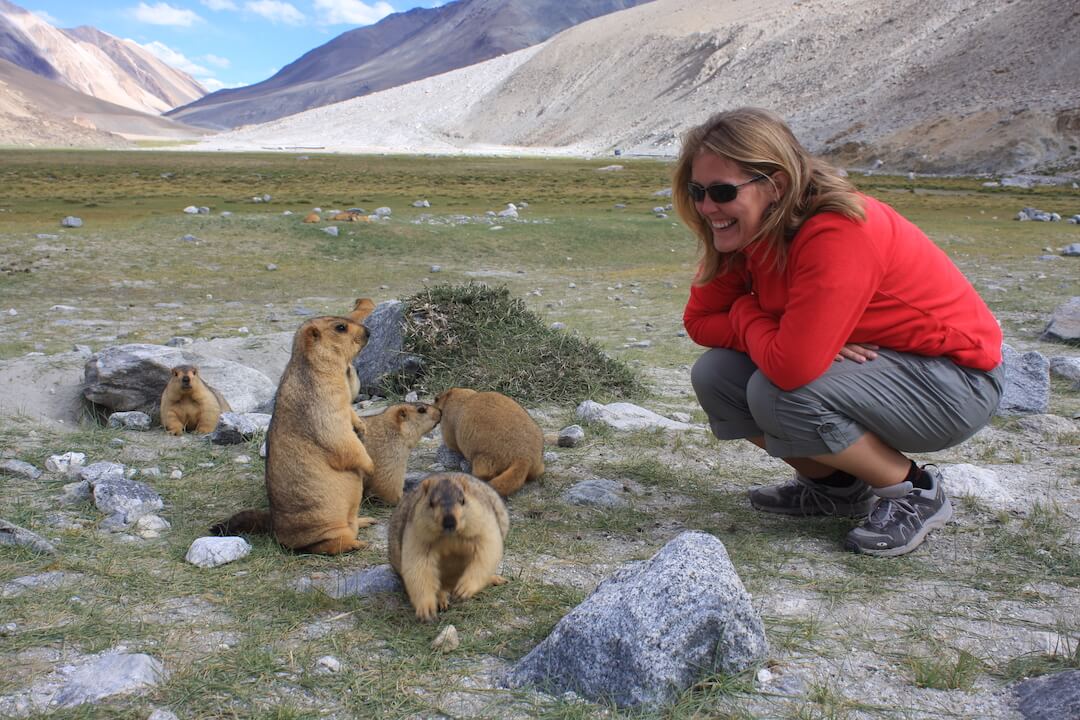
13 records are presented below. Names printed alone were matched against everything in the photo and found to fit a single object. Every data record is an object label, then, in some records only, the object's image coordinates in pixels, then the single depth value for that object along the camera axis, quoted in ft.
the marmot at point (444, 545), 12.14
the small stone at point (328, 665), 10.67
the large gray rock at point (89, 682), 9.68
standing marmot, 14.87
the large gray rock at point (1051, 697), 9.14
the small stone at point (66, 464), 18.15
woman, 13.16
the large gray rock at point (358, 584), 13.10
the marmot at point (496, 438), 17.75
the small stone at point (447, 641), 11.23
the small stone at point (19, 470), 17.79
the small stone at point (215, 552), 13.74
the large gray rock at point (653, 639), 10.06
